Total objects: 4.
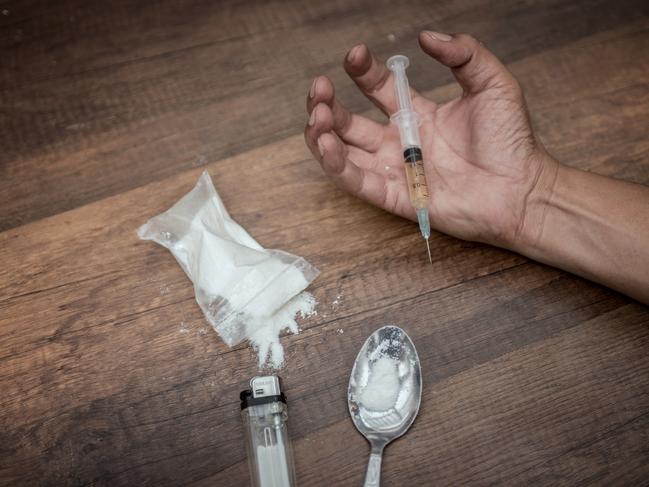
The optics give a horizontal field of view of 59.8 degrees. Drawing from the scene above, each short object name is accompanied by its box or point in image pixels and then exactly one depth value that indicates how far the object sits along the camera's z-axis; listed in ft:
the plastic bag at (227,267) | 1.08
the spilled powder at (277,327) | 1.07
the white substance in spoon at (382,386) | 1.01
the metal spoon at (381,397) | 0.99
